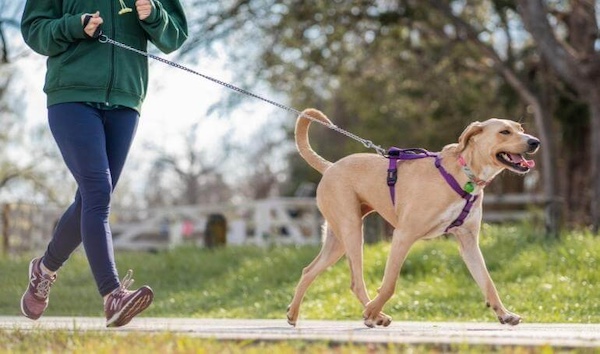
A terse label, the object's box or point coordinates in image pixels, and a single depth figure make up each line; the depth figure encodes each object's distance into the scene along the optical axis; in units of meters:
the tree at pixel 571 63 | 16.17
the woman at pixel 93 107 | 5.58
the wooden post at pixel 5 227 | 19.52
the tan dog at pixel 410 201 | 5.93
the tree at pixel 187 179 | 49.25
